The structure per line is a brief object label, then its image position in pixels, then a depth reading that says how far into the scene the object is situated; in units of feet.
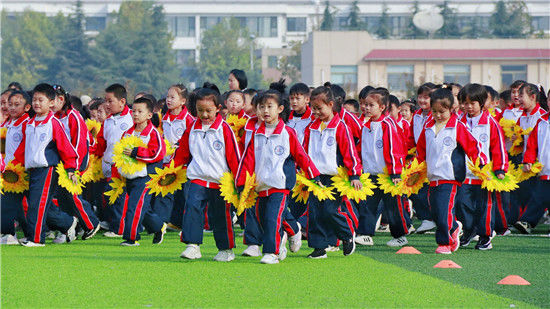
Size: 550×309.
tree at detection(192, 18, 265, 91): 350.87
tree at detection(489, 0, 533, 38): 302.86
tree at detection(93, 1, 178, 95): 307.17
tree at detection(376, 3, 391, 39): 322.90
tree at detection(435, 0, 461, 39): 300.40
